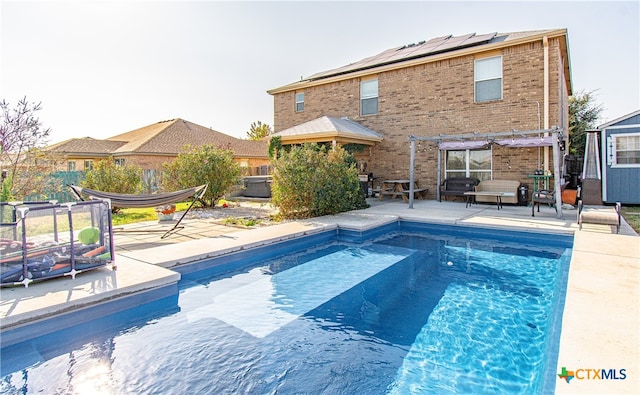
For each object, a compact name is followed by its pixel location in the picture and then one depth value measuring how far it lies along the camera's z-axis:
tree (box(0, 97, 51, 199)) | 8.17
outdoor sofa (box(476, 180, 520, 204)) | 11.36
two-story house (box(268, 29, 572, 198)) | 11.17
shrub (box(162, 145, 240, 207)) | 11.61
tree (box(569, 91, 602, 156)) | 22.59
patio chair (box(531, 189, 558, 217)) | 9.43
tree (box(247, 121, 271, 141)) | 48.49
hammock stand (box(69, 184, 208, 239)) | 6.81
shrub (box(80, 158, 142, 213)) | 10.38
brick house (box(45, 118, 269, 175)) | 21.00
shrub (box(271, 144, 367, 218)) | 9.49
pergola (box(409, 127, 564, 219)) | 9.11
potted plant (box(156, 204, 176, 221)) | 9.27
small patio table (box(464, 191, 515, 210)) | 10.59
